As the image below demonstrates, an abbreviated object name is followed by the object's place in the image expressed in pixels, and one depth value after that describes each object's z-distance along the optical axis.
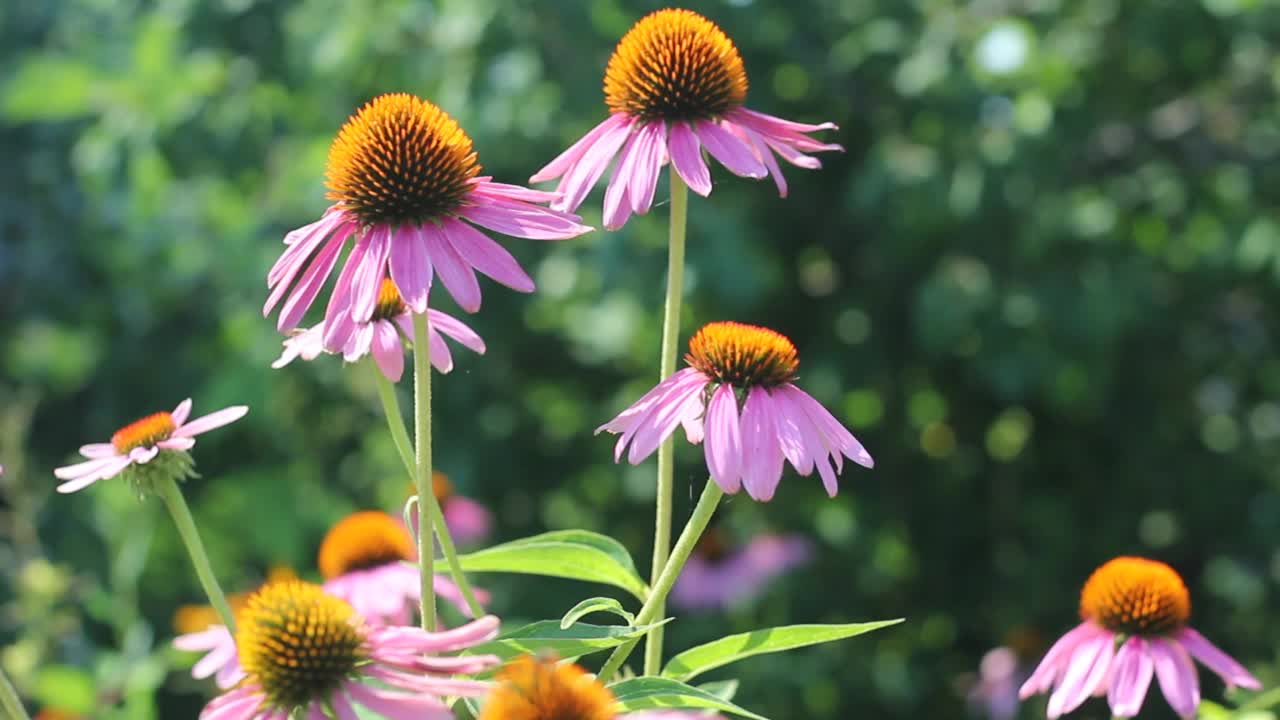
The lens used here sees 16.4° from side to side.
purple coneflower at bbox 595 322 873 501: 0.93
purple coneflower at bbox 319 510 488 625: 1.17
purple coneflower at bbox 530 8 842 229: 0.99
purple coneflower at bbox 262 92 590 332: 0.94
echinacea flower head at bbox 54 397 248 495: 0.97
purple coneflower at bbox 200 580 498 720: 0.89
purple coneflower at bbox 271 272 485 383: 0.94
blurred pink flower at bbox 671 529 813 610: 2.38
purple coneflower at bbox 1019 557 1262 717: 1.04
